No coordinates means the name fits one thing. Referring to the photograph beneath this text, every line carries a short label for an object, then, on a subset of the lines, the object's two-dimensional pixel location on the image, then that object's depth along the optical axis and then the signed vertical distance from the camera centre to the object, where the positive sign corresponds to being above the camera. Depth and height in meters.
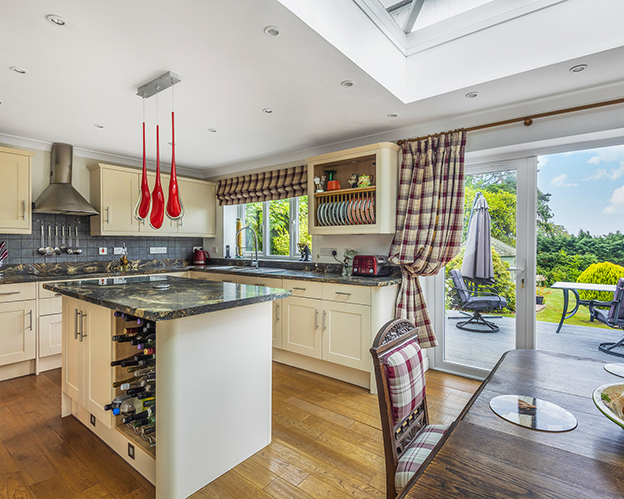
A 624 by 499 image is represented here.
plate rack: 3.22 +0.38
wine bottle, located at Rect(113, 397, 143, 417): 1.89 -0.89
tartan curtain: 2.86 +0.27
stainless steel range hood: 3.56 +0.57
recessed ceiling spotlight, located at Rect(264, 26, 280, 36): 1.71 +1.08
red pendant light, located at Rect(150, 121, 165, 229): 2.00 +0.23
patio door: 2.83 -0.34
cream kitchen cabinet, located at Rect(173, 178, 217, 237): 4.75 +0.54
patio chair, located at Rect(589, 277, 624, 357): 2.46 -0.49
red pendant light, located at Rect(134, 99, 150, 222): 2.02 +0.26
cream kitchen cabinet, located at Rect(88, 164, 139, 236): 3.98 +0.56
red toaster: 3.20 -0.18
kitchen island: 1.60 -0.67
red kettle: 5.04 -0.16
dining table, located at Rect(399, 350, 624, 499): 0.72 -0.51
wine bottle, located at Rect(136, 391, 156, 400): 1.81 -0.79
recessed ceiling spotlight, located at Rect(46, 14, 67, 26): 1.64 +1.09
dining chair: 1.15 -0.56
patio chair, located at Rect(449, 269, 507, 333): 3.03 -0.50
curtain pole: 2.27 +0.95
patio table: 2.52 -0.32
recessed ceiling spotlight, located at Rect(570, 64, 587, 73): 2.03 +1.07
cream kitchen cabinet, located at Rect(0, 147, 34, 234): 3.31 +0.52
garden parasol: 3.02 +0.00
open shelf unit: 3.10 +0.50
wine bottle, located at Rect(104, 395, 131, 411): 1.85 -0.85
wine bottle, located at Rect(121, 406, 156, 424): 1.75 -0.88
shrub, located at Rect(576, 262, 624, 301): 2.47 -0.22
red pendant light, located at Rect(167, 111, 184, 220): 1.95 +0.26
